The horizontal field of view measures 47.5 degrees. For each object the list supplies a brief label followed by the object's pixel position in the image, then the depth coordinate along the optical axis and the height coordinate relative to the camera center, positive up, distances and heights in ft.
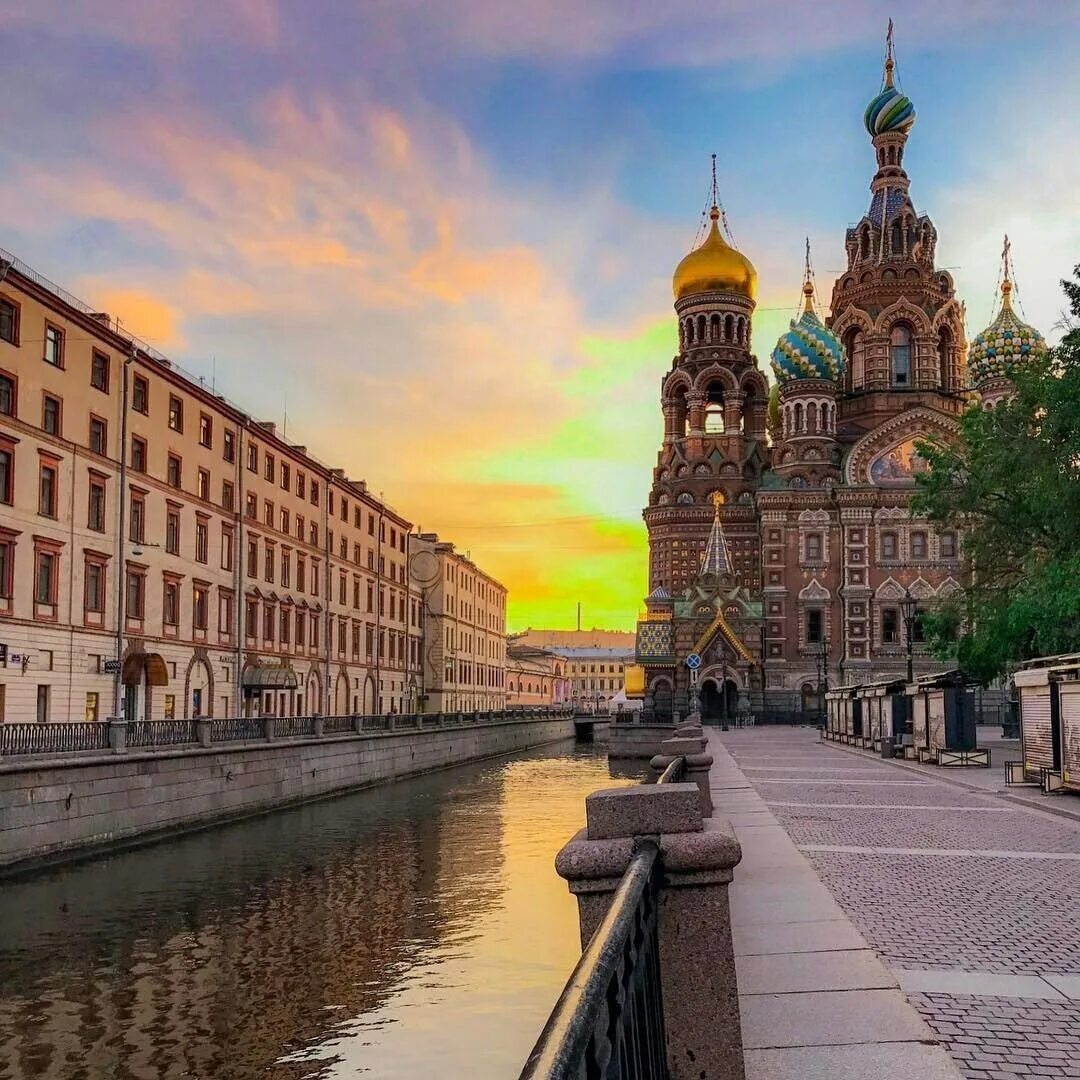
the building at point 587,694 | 597.52 -7.11
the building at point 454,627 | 275.39 +13.36
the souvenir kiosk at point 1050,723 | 71.36 -2.74
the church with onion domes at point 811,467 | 267.39 +50.16
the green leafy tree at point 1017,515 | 106.42 +16.61
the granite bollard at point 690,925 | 18.38 -3.77
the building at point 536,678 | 426.10 +1.08
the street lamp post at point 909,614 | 184.69 +11.02
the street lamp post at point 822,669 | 252.01 +2.12
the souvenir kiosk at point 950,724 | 103.45 -3.91
